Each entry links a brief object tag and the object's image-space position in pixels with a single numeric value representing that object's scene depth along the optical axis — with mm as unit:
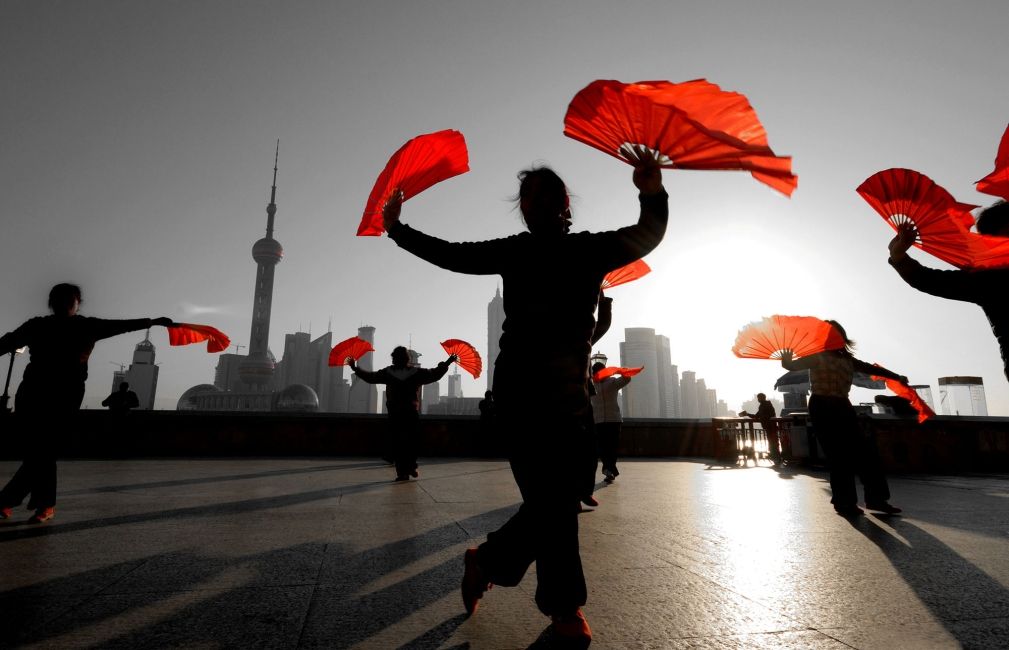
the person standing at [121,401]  12508
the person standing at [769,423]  13242
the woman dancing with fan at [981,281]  2652
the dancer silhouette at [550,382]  1854
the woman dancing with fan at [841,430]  5062
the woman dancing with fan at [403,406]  7523
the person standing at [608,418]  7809
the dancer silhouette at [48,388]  4180
